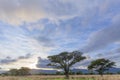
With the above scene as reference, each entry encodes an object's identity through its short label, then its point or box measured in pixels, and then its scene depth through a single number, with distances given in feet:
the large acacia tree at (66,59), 83.10
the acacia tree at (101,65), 97.10
